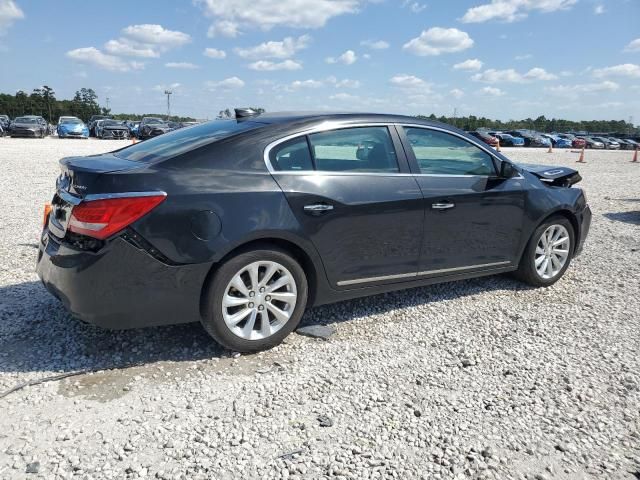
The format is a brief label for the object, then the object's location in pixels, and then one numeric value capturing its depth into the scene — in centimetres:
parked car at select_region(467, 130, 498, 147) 3222
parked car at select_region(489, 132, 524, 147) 4319
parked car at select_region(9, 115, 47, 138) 3216
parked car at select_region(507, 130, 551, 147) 4429
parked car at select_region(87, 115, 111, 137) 3781
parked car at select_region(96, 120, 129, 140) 3488
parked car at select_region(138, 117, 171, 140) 3253
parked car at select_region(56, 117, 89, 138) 3459
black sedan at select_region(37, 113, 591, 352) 309
